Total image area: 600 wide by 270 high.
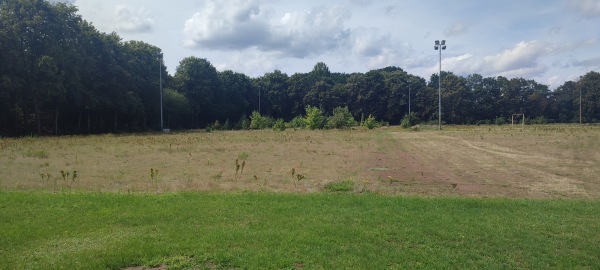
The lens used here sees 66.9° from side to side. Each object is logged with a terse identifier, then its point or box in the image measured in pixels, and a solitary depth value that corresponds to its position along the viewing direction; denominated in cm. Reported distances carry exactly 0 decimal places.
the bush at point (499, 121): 7767
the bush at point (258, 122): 7150
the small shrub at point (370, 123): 6706
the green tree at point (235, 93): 8781
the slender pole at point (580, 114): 8010
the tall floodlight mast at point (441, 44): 5275
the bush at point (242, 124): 7491
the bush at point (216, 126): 7056
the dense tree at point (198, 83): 7762
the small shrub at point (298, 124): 7256
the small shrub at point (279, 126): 6221
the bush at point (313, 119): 6441
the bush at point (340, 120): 6706
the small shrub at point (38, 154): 2104
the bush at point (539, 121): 7856
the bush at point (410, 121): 6705
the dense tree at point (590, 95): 8406
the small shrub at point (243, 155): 2169
